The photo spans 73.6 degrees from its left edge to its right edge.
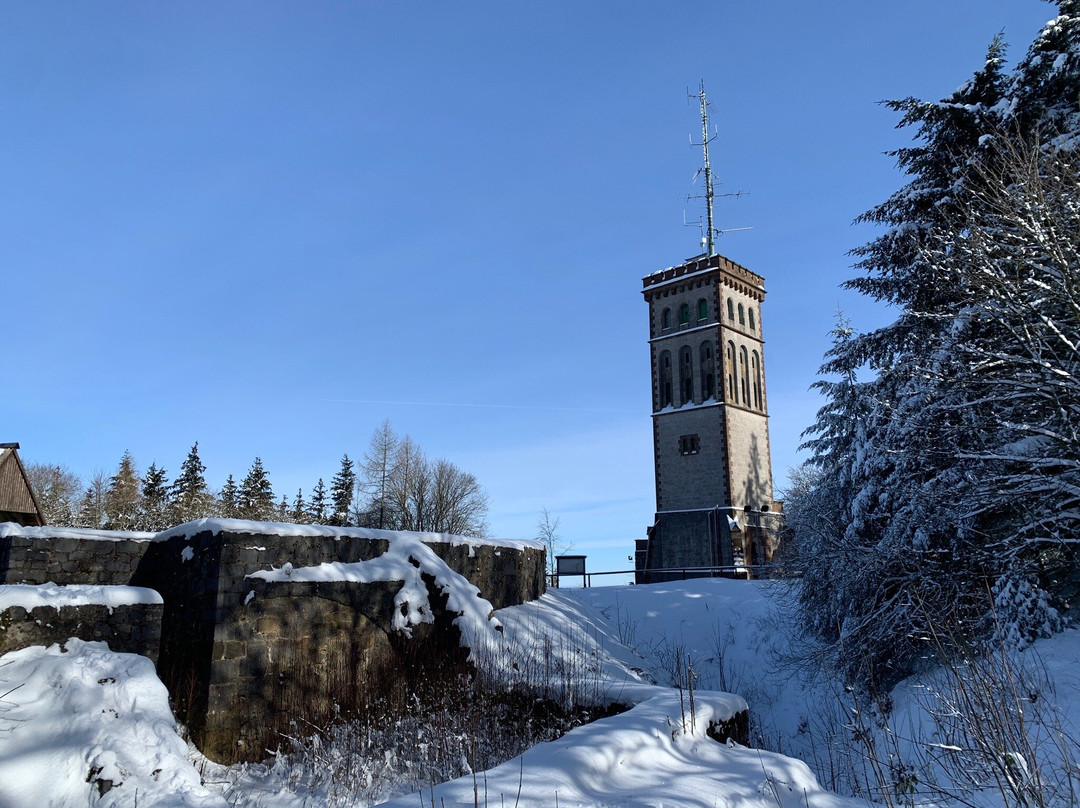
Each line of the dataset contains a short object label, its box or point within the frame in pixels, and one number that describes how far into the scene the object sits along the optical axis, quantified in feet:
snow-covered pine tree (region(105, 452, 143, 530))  120.16
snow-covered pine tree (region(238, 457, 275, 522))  140.26
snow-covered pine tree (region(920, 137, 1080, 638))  30.50
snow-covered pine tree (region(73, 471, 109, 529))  137.39
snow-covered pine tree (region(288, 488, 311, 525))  151.53
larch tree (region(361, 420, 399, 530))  137.28
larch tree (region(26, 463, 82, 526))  138.62
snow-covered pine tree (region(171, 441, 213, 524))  124.70
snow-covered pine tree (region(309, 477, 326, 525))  159.15
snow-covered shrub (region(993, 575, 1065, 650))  34.06
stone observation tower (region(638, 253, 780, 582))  114.83
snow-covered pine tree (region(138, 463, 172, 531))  119.24
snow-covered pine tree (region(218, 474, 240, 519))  138.82
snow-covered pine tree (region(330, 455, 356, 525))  160.04
